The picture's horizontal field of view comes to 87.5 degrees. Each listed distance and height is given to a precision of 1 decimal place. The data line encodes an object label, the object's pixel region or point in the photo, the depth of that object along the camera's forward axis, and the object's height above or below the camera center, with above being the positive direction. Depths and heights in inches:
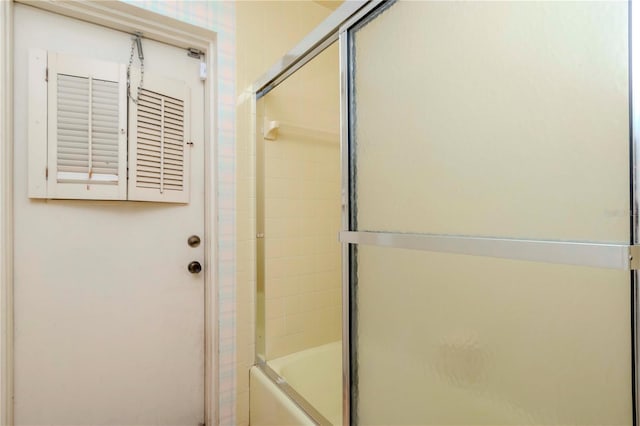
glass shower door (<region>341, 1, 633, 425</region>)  27.6 +0.2
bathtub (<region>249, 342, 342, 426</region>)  52.1 -30.9
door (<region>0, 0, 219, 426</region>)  45.8 +11.9
